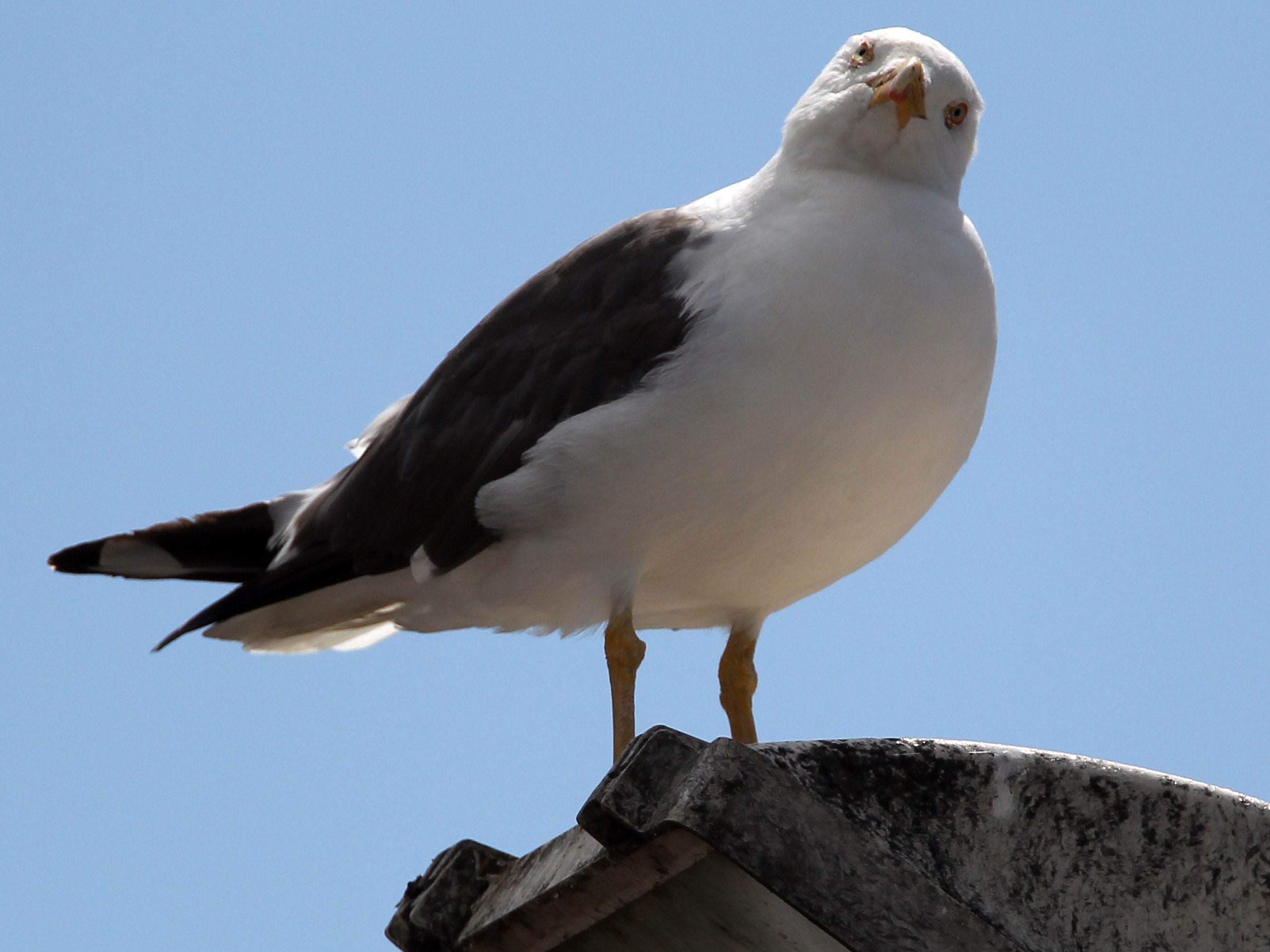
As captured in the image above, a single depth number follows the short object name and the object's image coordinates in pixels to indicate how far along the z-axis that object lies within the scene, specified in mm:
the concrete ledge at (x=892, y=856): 6309
